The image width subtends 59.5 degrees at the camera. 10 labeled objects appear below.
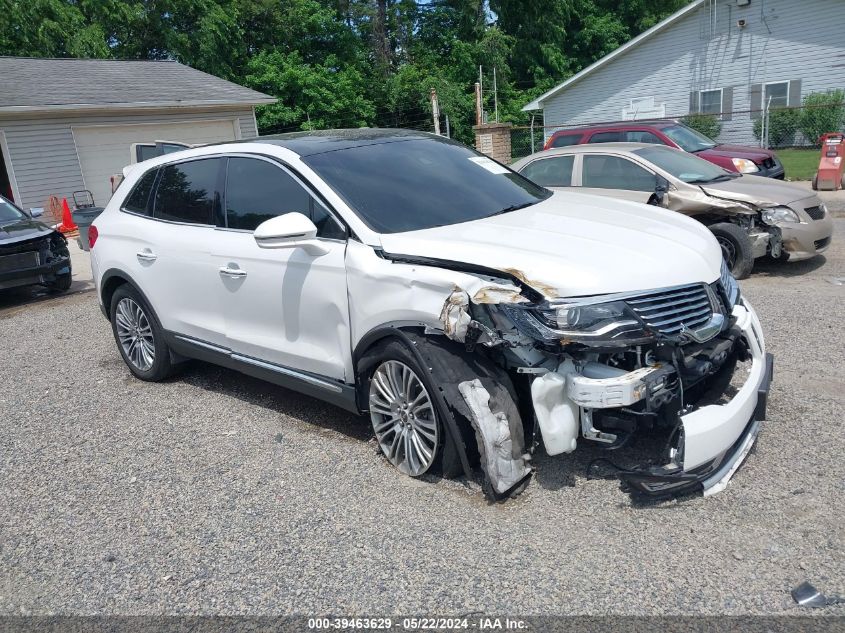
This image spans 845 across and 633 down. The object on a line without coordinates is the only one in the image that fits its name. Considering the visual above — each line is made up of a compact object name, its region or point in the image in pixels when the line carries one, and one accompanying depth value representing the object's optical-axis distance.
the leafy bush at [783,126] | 23.03
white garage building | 17.62
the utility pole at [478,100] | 18.57
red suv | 12.94
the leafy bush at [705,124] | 25.19
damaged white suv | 3.35
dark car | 9.36
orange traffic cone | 16.50
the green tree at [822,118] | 22.20
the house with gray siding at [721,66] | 23.84
